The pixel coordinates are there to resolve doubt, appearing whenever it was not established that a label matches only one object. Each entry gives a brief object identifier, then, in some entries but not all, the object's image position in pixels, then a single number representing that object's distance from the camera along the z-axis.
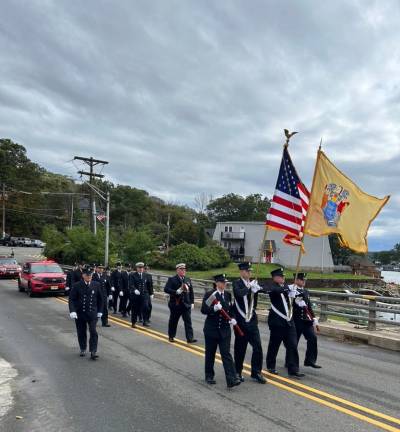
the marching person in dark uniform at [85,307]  8.92
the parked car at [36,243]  78.19
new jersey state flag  8.89
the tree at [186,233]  73.29
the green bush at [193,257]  54.59
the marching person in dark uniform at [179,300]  10.85
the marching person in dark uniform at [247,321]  7.18
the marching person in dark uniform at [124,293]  15.21
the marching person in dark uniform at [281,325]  7.64
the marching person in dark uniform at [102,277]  12.93
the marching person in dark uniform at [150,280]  13.28
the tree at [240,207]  108.86
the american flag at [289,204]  9.17
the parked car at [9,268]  30.84
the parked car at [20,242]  76.50
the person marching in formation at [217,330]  6.88
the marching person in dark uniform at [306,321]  8.13
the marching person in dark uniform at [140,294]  12.90
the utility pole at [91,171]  36.47
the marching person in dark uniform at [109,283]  15.80
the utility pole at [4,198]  77.84
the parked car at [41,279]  20.72
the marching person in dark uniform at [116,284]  15.68
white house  67.53
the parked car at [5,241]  75.86
